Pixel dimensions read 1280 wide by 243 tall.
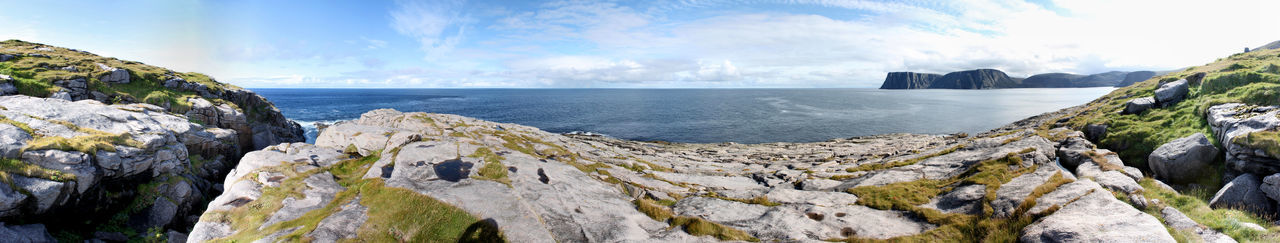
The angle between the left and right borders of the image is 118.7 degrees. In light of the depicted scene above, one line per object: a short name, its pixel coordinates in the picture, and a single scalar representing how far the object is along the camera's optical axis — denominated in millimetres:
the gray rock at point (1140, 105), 33781
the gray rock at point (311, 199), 17328
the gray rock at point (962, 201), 18016
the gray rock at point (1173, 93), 32219
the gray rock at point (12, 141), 19141
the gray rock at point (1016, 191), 16031
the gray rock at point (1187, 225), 12703
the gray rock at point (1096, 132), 32781
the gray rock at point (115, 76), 41031
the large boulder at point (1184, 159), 20469
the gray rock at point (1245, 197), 16484
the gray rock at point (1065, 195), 14773
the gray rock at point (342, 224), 14875
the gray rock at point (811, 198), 22266
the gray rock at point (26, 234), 16703
